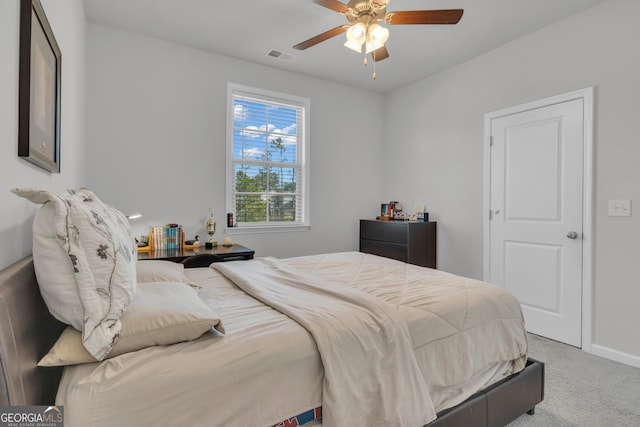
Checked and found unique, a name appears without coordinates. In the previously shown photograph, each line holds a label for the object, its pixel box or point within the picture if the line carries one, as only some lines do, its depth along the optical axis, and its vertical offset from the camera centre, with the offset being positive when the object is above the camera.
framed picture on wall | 1.16 +0.49
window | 3.75 +0.61
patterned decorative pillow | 0.92 -0.18
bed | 0.85 -0.49
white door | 2.82 +0.01
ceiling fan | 2.11 +1.29
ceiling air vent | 3.51 +1.69
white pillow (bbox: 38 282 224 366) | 0.89 -0.36
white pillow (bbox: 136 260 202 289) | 1.63 -0.33
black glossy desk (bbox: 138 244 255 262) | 2.79 -0.39
